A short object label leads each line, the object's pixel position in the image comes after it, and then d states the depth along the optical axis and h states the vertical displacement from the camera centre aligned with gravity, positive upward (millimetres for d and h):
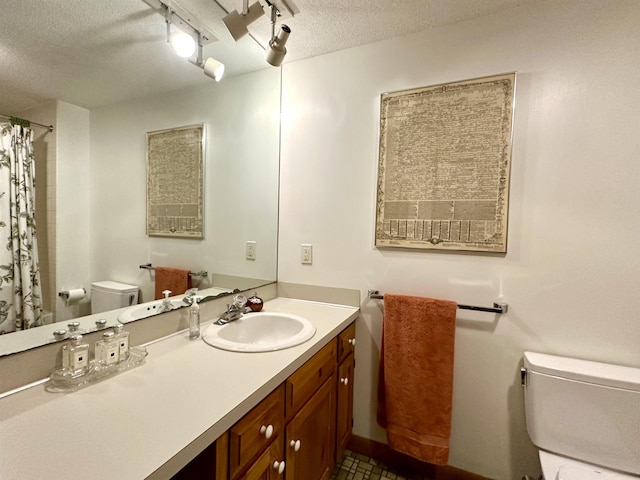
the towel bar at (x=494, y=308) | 1332 -356
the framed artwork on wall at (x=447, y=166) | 1334 +318
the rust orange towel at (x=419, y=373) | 1368 -699
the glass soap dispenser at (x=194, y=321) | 1196 -409
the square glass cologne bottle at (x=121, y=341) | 921 -388
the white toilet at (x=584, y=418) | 1063 -705
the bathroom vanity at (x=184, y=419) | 572 -469
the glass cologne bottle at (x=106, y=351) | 882 -399
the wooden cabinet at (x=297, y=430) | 736 -670
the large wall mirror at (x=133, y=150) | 900 +298
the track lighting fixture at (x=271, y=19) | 1229 +874
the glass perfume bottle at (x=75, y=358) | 839 -406
